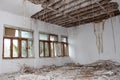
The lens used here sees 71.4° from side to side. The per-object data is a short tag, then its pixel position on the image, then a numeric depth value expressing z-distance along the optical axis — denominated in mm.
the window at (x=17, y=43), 4433
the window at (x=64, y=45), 6660
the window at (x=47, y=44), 5631
